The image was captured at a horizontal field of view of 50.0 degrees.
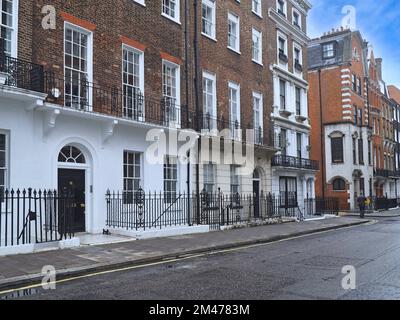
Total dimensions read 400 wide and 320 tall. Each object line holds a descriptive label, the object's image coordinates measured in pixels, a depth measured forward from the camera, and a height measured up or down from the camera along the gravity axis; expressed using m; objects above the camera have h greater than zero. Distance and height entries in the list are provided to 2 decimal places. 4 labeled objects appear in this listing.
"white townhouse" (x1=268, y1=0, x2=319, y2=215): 26.39 +5.43
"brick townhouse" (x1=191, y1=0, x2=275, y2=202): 20.45 +5.50
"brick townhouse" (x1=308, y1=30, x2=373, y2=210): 38.59 +6.22
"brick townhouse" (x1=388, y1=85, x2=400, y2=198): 56.54 +6.73
